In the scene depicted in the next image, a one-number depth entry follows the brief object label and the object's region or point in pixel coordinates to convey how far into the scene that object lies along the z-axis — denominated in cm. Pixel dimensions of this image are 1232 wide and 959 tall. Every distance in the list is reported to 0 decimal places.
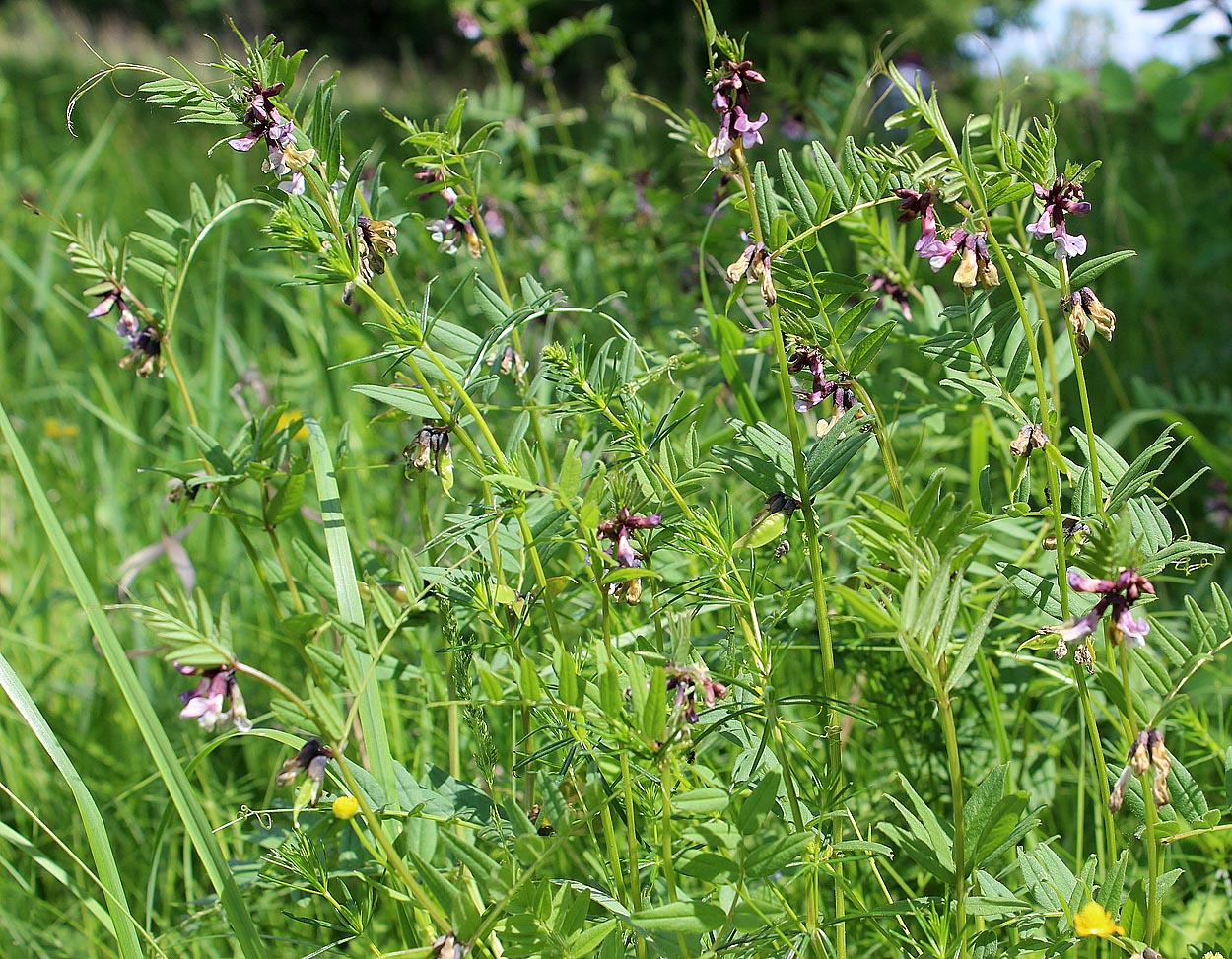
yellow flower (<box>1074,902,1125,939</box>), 63
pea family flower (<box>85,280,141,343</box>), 75
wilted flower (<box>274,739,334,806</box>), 63
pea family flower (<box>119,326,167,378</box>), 75
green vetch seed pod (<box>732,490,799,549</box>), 66
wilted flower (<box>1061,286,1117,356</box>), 66
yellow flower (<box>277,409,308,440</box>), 76
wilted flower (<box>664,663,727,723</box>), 62
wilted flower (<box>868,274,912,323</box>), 76
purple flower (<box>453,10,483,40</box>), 128
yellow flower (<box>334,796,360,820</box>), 64
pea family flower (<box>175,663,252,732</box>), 63
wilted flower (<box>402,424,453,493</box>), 69
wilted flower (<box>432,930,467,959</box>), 62
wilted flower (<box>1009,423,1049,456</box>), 66
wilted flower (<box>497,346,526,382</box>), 73
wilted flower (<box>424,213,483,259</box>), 73
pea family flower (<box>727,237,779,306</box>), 64
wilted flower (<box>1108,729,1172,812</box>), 61
